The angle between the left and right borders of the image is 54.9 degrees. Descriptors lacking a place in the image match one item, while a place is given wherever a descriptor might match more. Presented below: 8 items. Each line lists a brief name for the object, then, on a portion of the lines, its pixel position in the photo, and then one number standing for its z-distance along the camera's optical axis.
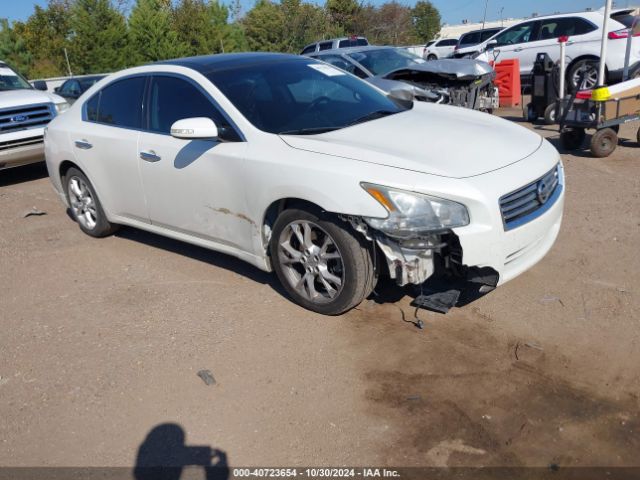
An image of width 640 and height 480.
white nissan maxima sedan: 3.55
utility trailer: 7.77
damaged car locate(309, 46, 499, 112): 9.58
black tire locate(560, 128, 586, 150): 8.40
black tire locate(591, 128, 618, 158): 7.86
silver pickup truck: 8.95
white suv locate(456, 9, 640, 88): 12.29
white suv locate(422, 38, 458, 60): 27.68
